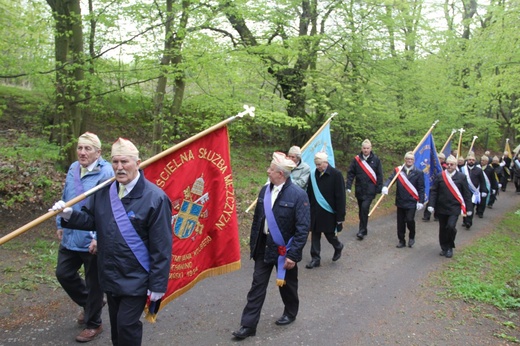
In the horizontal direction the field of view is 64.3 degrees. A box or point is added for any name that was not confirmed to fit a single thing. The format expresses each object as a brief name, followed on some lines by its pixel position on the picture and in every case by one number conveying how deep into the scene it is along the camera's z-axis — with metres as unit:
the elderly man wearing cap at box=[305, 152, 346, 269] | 7.53
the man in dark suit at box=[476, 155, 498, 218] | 15.35
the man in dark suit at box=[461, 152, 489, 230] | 12.69
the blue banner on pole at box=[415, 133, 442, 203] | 11.57
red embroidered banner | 4.27
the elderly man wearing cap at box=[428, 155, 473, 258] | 8.70
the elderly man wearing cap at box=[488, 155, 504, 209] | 15.86
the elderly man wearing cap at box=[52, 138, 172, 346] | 3.39
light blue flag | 9.47
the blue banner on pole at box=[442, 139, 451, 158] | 14.70
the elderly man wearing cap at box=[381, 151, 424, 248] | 9.10
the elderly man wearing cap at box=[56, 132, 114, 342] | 4.36
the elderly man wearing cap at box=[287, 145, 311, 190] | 7.12
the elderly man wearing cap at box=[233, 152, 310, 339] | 4.68
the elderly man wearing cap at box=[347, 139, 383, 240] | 9.54
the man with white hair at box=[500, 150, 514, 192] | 20.52
